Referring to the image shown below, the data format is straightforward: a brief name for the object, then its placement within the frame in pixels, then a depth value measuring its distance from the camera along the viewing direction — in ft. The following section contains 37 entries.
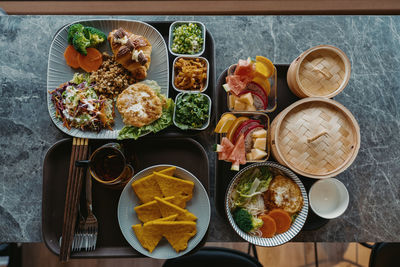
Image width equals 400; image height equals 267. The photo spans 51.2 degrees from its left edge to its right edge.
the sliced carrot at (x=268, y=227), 2.67
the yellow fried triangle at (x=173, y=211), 2.68
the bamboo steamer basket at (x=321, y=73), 2.67
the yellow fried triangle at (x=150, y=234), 2.66
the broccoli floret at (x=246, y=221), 2.65
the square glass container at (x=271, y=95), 2.72
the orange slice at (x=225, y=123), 2.64
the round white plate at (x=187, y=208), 2.69
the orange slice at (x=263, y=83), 2.76
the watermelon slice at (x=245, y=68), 2.66
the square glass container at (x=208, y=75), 2.82
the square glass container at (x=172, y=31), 2.88
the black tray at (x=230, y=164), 2.83
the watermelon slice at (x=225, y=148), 2.62
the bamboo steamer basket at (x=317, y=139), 2.60
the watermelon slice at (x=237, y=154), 2.62
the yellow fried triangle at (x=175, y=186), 2.70
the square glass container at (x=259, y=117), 2.66
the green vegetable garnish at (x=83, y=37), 2.83
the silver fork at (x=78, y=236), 2.73
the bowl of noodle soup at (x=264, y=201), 2.66
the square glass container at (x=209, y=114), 2.77
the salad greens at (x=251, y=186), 2.73
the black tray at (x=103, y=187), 2.78
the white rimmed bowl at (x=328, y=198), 2.76
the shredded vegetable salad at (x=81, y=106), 2.81
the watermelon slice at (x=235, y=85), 2.68
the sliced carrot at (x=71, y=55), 2.91
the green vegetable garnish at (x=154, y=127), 2.78
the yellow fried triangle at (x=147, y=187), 2.71
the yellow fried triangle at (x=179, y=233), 2.66
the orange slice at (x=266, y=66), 2.72
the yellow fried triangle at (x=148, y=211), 2.71
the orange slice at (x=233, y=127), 2.68
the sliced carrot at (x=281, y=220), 2.68
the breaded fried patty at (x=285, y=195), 2.71
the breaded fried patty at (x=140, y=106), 2.77
